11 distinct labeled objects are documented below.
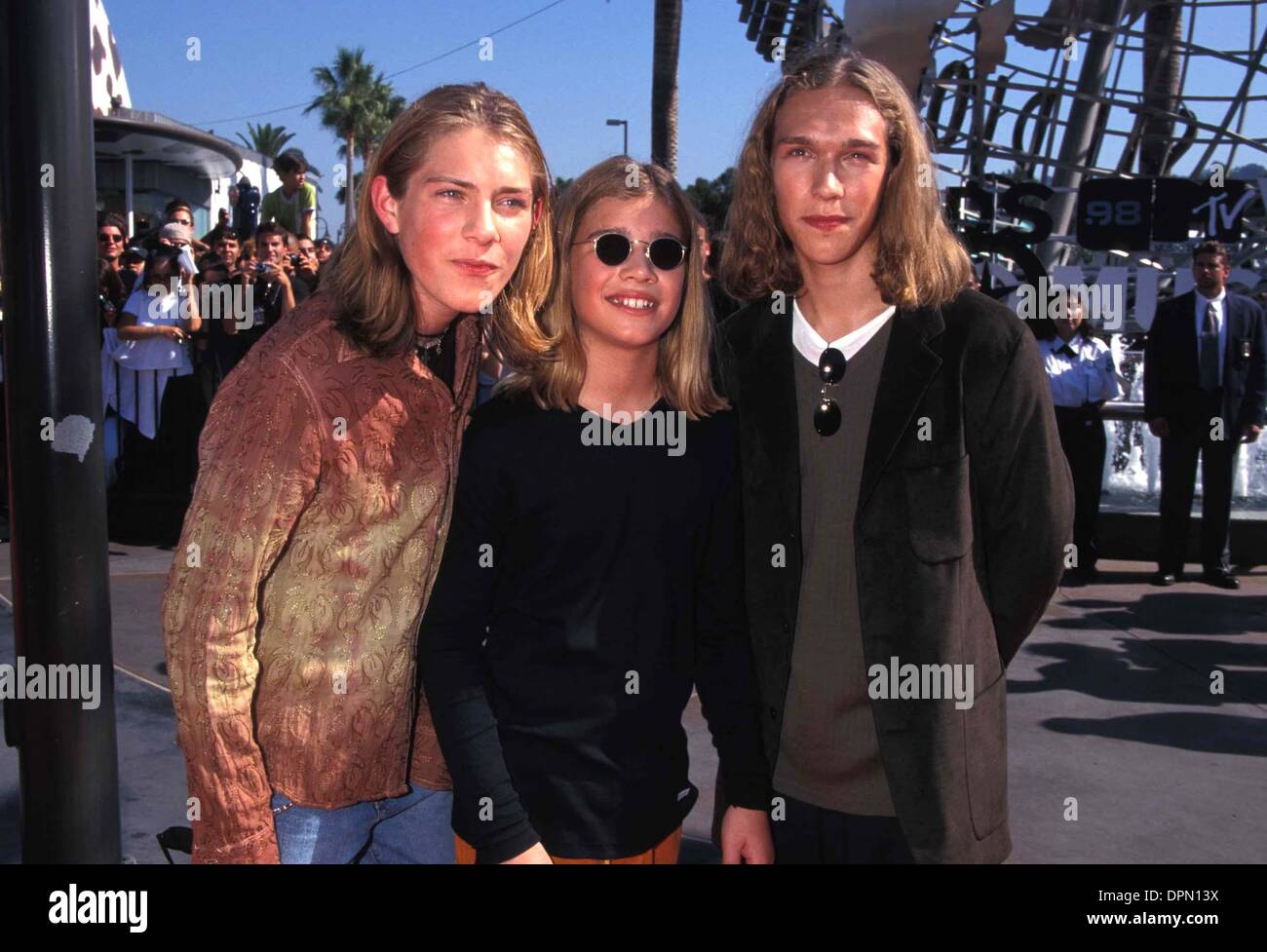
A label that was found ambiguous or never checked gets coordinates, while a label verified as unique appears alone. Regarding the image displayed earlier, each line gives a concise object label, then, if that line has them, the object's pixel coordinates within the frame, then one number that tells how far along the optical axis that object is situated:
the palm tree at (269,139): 75.38
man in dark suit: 8.72
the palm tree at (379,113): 71.29
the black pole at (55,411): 2.63
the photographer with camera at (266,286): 8.88
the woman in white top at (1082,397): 9.01
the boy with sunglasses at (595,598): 1.96
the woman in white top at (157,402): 9.21
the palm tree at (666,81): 18.58
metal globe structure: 13.01
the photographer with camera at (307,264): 10.00
